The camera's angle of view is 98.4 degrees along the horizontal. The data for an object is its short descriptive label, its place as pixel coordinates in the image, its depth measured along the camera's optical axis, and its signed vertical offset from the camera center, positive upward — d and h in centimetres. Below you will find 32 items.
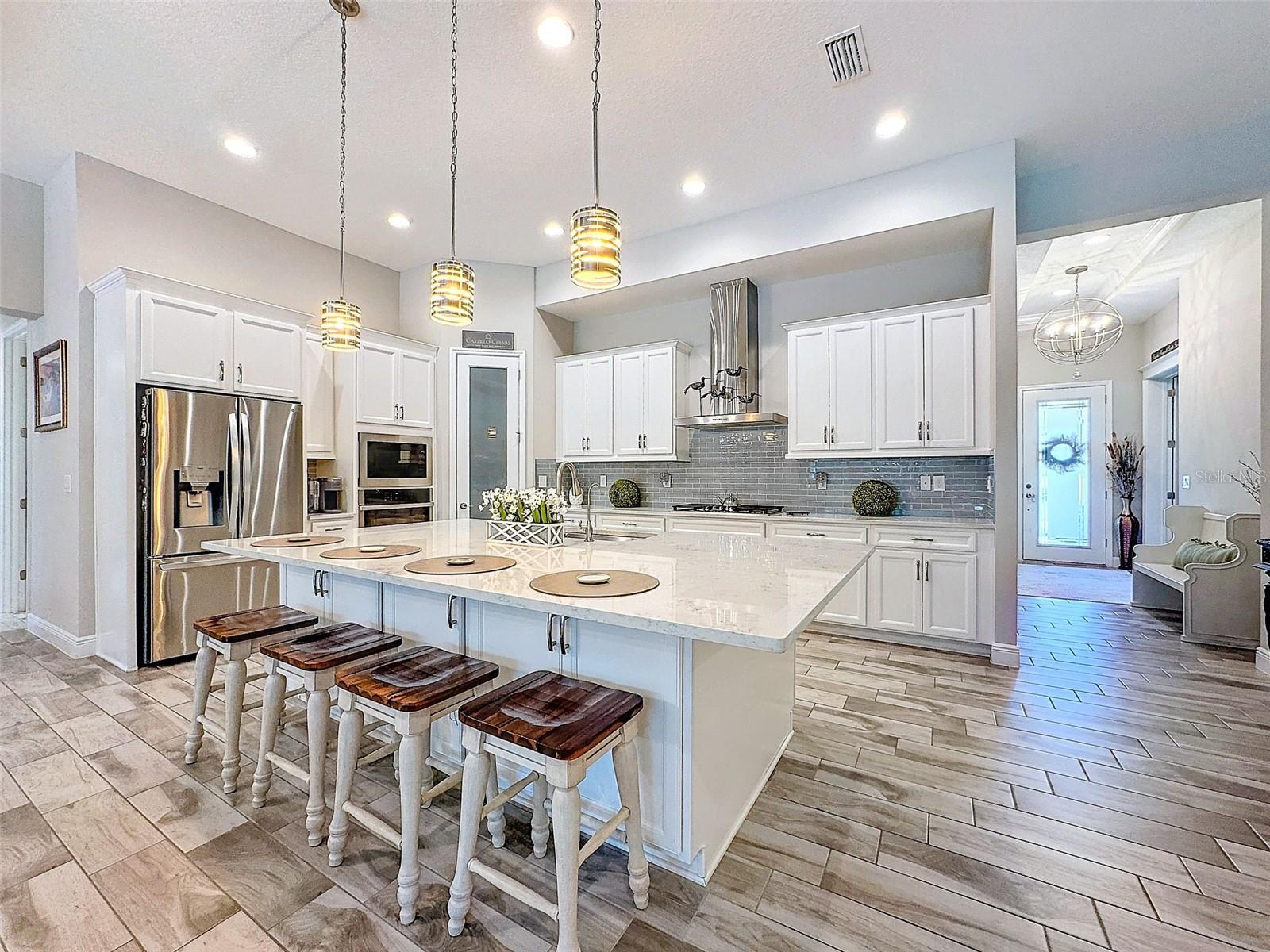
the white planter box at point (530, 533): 238 -27
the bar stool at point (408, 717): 147 -69
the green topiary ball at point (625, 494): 521 -21
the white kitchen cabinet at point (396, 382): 450 +78
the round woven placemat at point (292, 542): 244 -32
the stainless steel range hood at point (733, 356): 452 +98
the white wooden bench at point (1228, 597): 360 -82
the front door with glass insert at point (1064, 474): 709 -2
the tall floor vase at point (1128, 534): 667 -74
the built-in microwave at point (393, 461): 447 +10
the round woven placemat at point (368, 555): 209 -31
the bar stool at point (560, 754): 125 -68
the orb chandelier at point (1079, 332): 504 +133
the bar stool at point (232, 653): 201 -70
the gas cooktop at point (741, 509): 451 -31
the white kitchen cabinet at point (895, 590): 364 -80
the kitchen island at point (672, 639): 134 -53
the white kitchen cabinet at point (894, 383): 361 +64
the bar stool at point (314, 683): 176 -71
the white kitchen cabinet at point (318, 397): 415 +58
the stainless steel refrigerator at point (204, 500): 330 -18
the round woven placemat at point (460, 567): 176 -32
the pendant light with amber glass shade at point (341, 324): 258 +70
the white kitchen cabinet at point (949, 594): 347 -78
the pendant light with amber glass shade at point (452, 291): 229 +76
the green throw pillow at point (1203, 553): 379 -58
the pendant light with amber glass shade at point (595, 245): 184 +77
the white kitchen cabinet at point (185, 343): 330 +82
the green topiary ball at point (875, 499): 402 -19
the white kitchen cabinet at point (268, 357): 374 +82
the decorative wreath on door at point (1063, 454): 727 +26
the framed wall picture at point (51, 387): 357 +57
